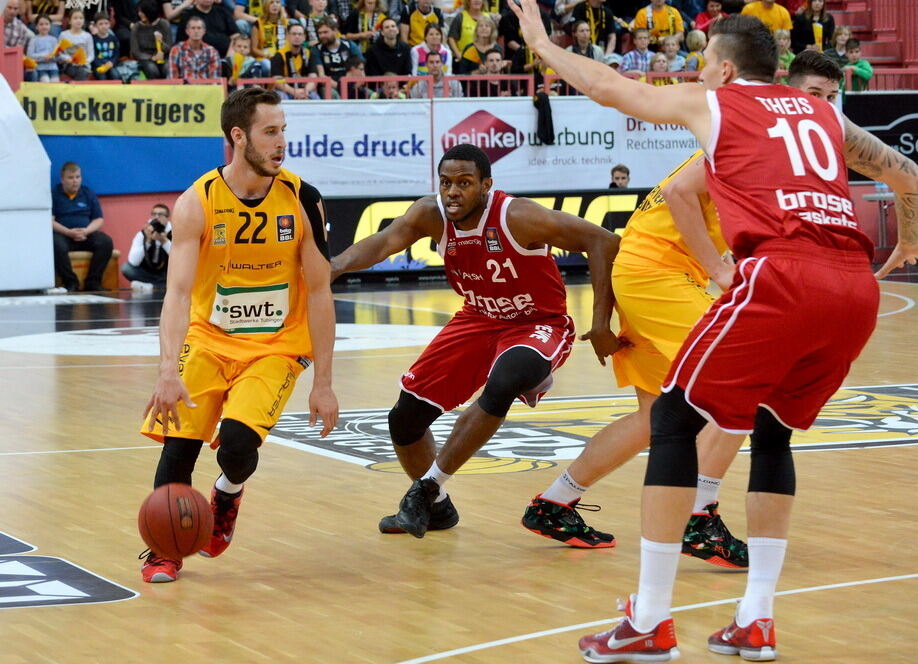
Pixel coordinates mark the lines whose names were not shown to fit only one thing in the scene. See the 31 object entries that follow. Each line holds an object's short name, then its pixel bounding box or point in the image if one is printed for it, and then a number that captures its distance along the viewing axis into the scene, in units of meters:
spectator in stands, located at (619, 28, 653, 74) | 23.27
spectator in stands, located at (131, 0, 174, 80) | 20.45
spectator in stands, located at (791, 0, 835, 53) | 24.83
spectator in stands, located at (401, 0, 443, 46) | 22.64
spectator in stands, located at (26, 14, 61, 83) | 19.83
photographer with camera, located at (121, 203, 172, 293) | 19.71
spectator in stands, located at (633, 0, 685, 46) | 24.05
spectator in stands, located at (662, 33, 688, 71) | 23.36
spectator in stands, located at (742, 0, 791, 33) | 24.31
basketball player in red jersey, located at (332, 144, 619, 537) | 6.48
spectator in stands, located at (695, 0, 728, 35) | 24.84
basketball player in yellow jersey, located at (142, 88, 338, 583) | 5.75
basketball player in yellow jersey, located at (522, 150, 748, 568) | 6.14
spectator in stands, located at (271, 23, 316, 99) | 21.03
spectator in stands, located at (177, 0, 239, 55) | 21.08
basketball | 5.49
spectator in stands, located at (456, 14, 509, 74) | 22.59
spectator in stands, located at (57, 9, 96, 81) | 20.02
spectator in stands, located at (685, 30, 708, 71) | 23.50
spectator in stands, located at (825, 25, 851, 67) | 24.44
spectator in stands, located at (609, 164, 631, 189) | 21.78
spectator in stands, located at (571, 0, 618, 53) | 23.50
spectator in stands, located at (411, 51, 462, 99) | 22.05
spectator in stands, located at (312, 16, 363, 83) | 21.50
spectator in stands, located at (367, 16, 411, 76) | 21.97
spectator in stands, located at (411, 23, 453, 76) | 22.14
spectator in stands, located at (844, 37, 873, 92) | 24.22
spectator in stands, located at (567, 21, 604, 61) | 22.29
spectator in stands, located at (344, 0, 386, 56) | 22.39
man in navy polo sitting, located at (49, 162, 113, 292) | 19.61
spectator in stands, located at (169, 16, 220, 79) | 20.52
